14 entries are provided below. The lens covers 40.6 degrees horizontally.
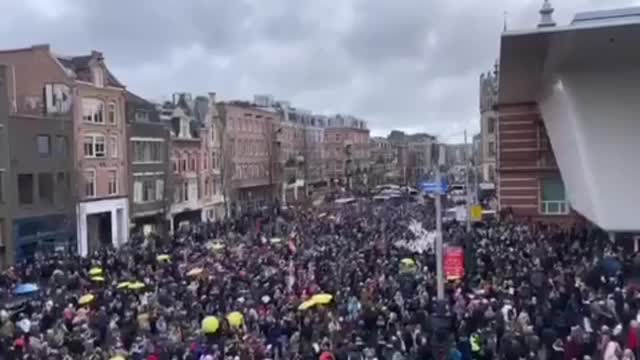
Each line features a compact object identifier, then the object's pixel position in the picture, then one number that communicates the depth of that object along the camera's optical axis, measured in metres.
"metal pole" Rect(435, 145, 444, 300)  23.38
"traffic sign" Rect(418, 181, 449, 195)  25.28
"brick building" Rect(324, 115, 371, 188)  144.50
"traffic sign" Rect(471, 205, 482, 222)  43.22
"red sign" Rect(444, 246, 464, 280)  25.98
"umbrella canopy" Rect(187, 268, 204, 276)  30.55
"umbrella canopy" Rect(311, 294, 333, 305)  22.27
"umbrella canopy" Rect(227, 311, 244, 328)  21.39
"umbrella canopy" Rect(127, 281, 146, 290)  27.75
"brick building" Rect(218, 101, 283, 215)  82.42
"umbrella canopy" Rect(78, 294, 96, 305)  25.17
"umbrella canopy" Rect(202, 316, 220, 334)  20.72
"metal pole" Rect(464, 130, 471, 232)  42.44
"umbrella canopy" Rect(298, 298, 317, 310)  22.28
